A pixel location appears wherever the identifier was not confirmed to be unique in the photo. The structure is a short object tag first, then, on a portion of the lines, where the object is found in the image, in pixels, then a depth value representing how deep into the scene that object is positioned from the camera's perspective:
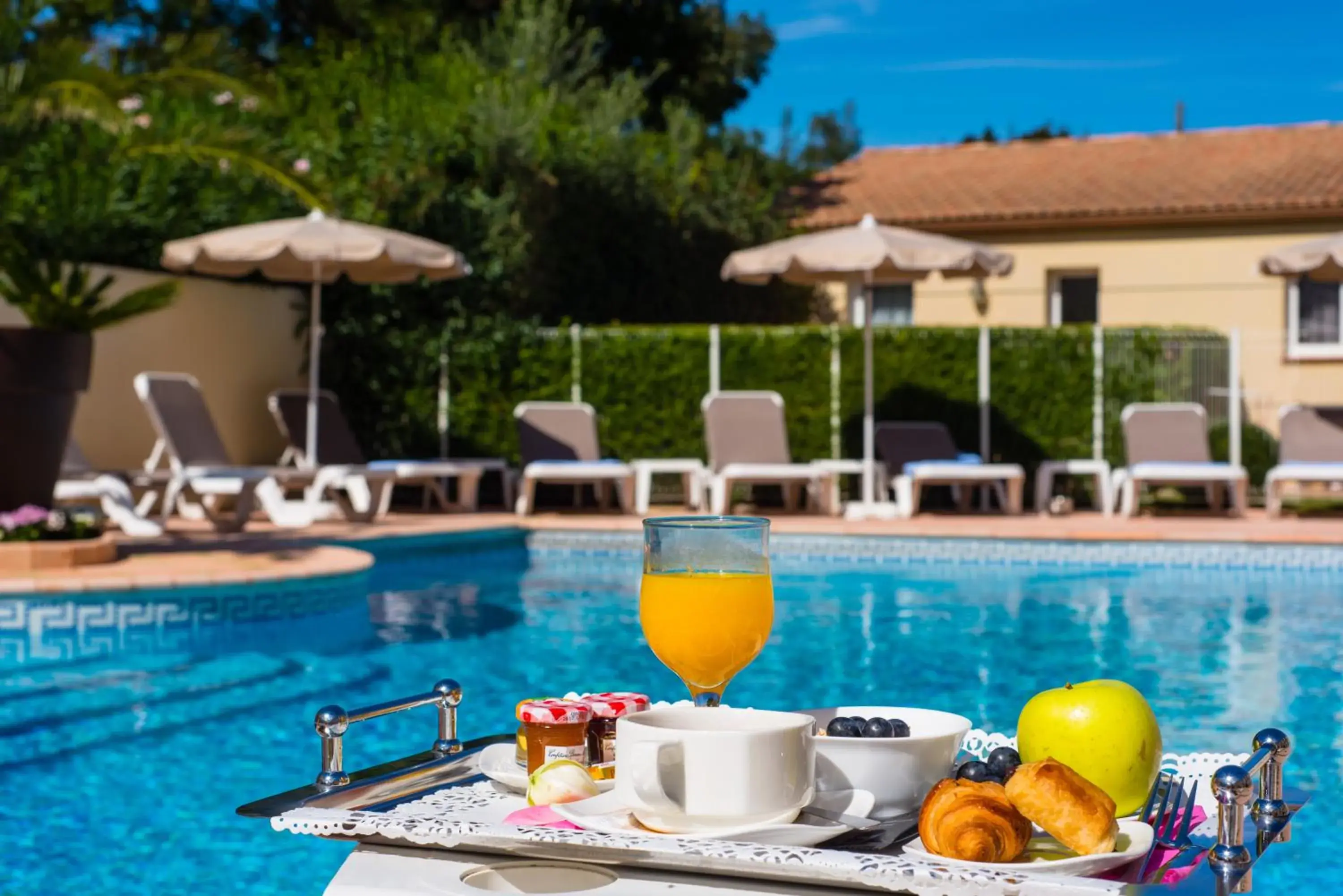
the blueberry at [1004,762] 1.58
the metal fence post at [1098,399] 13.95
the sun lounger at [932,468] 12.32
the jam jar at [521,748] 1.74
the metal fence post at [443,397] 14.16
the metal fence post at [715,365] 14.12
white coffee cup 1.44
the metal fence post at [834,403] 14.09
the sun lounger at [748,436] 12.91
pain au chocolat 1.43
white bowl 1.59
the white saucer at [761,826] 1.44
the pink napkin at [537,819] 1.53
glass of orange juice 1.73
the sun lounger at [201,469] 10.58
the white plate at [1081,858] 1.38
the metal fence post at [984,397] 13.88
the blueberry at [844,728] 1.65
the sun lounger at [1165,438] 12.94
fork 1.59
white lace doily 1.36
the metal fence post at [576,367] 14.27
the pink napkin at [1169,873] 1.45
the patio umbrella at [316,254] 11.31
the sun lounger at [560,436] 13.22
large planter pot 8.38
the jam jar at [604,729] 1.72
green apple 1.60
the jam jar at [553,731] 1.69
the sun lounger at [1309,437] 12.82
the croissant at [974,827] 1.41
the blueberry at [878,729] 1.65
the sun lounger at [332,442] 12.84
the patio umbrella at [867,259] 12.10
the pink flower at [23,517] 8.15
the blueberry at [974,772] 1.57
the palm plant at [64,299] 8.59
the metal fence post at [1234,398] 13.59
